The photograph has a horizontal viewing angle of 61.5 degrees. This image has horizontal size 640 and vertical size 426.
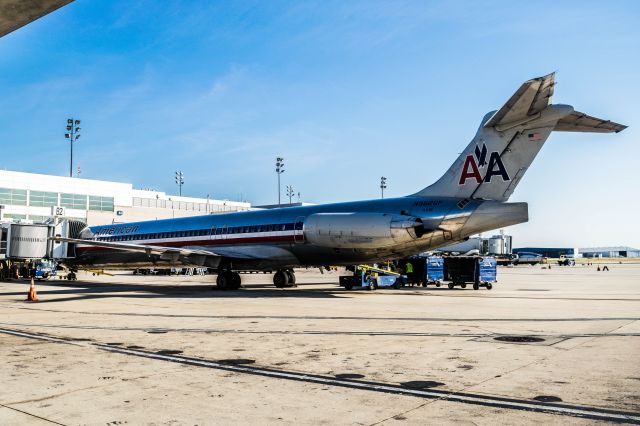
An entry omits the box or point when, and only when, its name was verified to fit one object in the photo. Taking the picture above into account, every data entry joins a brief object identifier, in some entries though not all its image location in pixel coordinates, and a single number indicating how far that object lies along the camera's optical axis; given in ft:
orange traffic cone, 65.26
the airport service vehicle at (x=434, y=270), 98.12
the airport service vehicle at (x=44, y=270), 136.33
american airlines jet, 63.52
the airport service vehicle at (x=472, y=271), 92.58
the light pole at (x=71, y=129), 214.07
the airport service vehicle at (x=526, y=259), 290.76
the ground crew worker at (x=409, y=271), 99.25
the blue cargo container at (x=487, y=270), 92.99
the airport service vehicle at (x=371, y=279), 91.97
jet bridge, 101.65
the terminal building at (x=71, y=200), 196.13
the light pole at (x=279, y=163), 270.67
